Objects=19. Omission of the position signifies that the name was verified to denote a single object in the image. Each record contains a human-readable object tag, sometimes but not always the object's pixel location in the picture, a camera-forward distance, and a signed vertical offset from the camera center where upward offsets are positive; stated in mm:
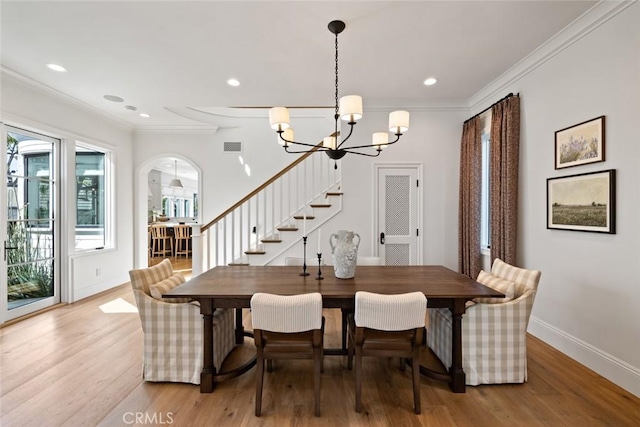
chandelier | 2244 +784
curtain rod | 3382 +1345
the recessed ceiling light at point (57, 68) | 3221 +1611
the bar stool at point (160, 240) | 8328 -820
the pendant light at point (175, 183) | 8891 +870
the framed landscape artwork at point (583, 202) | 2309 +86
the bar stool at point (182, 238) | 8414 -773
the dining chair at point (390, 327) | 1887 -761
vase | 2492 -363
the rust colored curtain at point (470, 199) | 3936 +172
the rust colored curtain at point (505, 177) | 3303 +403
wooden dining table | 2107 -586
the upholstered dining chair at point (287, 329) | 1863 -760
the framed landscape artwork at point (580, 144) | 2398 +599
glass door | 3527 -167
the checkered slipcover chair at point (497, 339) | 2238 -979
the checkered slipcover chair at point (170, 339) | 2262 -987
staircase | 4430 +11
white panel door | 4461 -35
